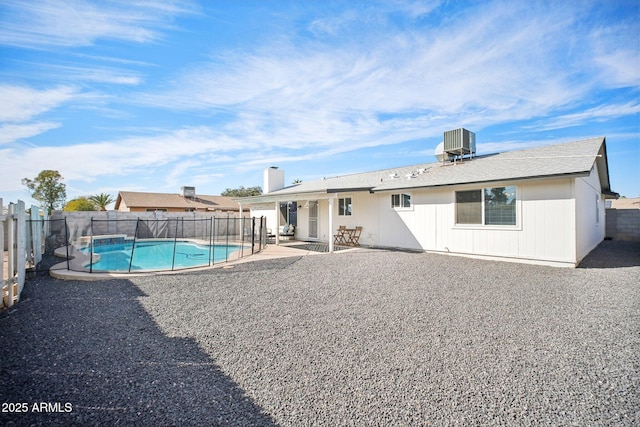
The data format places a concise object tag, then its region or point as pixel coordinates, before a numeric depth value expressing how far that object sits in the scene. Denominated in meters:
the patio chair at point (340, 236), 13.90
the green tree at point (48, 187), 36.75
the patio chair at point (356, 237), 13.44
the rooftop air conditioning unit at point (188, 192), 35.50
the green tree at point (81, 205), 32.88
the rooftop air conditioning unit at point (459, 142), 12.30
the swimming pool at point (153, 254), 12.29
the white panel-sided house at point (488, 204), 8.42
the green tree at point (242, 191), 53.62
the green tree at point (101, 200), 36.16
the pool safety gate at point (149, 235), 12.80
